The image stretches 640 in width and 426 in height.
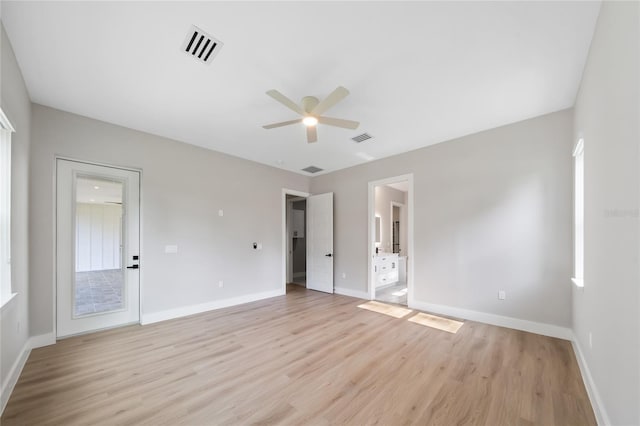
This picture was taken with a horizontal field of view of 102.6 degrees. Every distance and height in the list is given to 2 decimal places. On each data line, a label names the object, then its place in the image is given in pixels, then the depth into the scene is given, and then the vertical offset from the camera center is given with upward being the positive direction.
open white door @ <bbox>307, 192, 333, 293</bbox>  5.96 -0.66
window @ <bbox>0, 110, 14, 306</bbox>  2.23 +0.03
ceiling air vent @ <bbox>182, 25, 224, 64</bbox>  2.06 +1.43
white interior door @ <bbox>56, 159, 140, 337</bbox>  3.32 -0.45
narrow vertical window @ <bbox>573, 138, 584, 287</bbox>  2.89 +0.00
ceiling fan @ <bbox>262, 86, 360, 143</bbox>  2.53 +1.11
